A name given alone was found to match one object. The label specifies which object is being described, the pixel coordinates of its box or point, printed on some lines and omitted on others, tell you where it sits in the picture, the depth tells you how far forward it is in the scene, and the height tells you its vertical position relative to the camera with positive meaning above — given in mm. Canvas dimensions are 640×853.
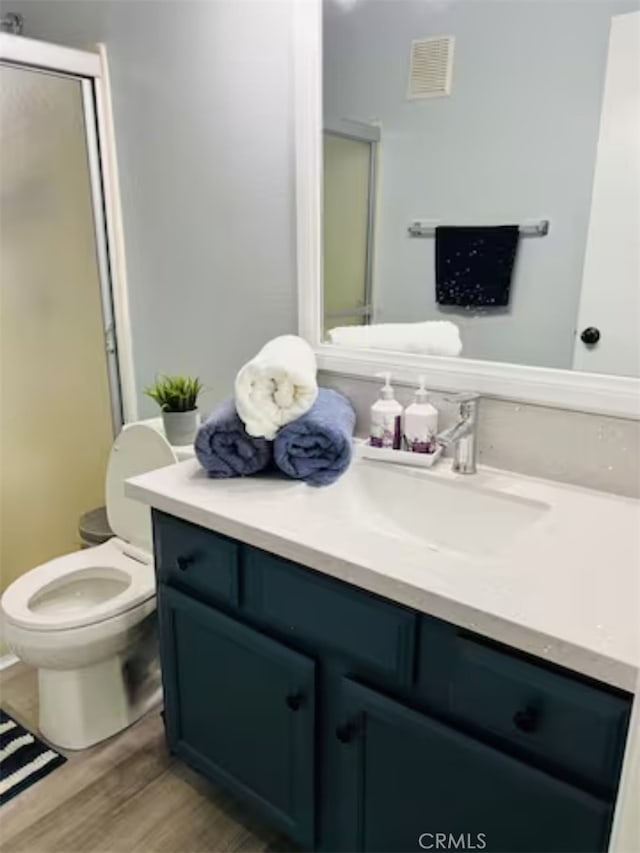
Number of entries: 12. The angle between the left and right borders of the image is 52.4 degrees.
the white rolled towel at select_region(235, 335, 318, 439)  1335 -283
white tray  1476 -452
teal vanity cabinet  932 -769
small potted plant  1802 -427
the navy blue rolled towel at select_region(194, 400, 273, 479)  1379 -407
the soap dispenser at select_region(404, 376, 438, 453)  1482 -380
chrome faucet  1428 -385
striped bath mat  1697 -1340
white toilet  1669 -962
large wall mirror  1288 +155
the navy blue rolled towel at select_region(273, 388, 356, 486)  1366 -401
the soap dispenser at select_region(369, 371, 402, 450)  1514 -380
